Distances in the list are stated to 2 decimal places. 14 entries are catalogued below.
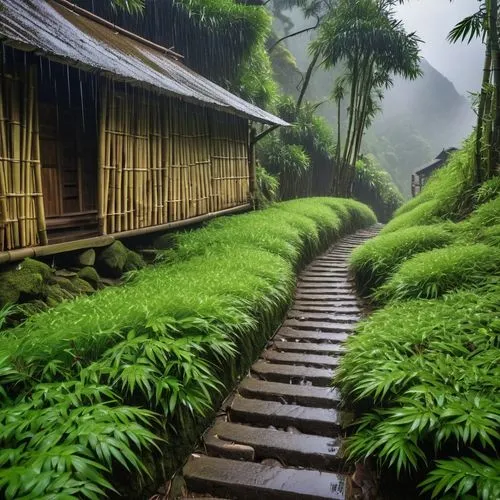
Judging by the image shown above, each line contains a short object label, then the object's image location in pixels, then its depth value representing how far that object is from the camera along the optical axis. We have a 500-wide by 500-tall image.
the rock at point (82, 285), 5.67
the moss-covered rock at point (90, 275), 5.93
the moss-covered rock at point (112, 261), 6.37
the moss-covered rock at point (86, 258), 6.05
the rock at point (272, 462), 3.27
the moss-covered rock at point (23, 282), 4.71
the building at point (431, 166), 21.35
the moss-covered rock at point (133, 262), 6.83
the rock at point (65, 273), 5.65
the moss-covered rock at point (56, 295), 5.09
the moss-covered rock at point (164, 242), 7.96
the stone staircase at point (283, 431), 3.02
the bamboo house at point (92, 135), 4.96
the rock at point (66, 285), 5.41
